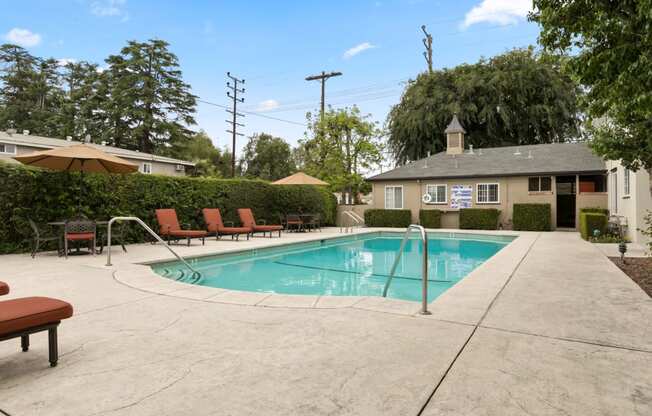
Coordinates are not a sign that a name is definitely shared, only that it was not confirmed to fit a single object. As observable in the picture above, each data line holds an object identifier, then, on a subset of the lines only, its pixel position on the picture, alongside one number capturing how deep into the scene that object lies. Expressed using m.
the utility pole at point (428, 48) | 33.97
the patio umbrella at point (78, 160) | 8.66
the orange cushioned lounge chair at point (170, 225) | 11.47
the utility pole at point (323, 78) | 28.87
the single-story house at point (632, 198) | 11.49
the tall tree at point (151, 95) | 36.97
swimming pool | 7.59
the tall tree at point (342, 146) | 27.81
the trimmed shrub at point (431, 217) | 21.28
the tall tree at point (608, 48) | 4.21
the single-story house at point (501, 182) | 19.48
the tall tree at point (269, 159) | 46.56
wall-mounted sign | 21.27
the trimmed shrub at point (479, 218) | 19.73
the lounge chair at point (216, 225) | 13.37
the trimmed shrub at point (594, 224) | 13.57
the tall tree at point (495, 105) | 30.64
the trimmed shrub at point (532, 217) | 18.84
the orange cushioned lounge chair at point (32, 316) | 2.65
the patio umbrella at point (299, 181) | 16.48
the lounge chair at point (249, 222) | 14.76
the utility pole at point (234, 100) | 29.95
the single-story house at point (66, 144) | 23.02
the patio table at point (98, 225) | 8.92
